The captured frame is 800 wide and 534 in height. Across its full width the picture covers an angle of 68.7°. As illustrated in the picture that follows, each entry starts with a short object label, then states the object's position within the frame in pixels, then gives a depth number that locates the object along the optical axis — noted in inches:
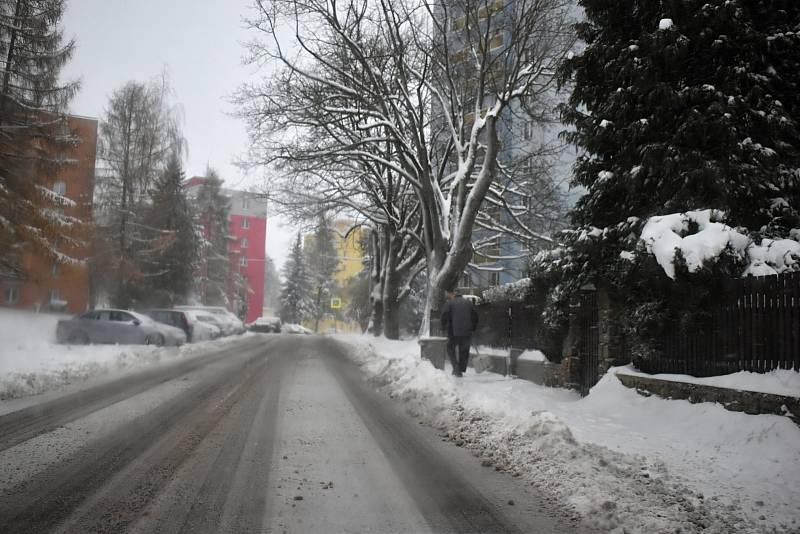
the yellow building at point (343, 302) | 2906.0
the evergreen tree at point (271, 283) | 4670.3
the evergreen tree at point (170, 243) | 1250.6
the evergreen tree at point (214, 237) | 2110.0
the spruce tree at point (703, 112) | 308.8
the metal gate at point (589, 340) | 383.6
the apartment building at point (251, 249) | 3031.5
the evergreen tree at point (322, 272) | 2832.2
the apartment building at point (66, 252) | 727.5
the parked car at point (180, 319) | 899.4
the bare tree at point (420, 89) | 605.3
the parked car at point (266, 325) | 2181.3
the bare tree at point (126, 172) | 1095.0
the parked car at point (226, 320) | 1253.7
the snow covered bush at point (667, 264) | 275.4
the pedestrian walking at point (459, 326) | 462.0
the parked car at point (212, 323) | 1085.4
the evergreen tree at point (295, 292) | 2849.4
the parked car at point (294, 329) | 2406.5
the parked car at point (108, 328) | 774.5
